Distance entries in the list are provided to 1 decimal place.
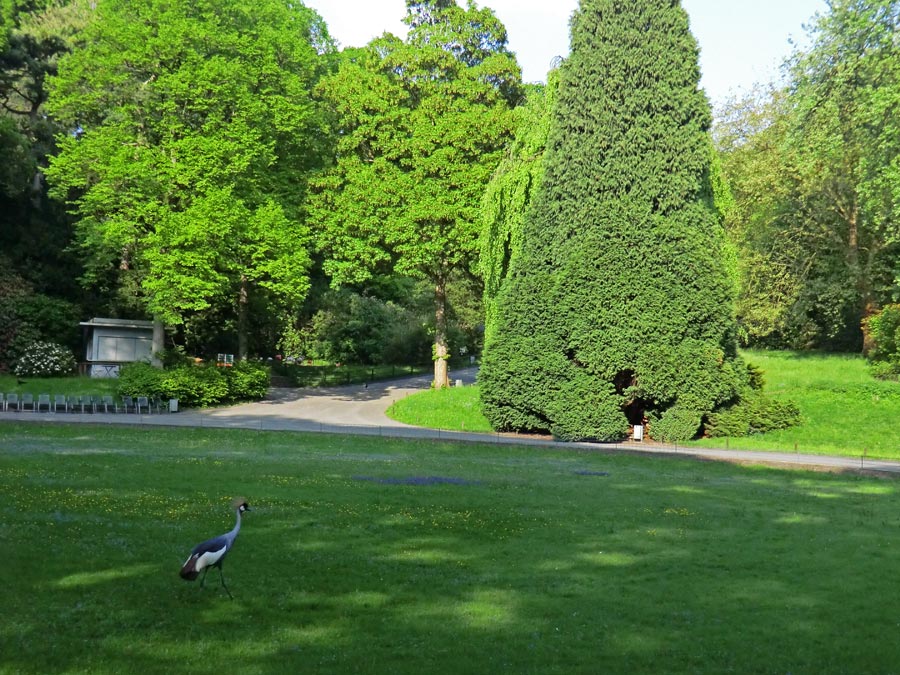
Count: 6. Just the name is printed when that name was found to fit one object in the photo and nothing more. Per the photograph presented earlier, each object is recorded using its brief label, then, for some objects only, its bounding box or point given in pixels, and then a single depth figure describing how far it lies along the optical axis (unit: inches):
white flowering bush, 1813.5
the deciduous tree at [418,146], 1822.1
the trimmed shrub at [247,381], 1772.4
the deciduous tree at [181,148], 1653.5
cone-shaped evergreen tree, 1336.1
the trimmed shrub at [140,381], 1588.3
